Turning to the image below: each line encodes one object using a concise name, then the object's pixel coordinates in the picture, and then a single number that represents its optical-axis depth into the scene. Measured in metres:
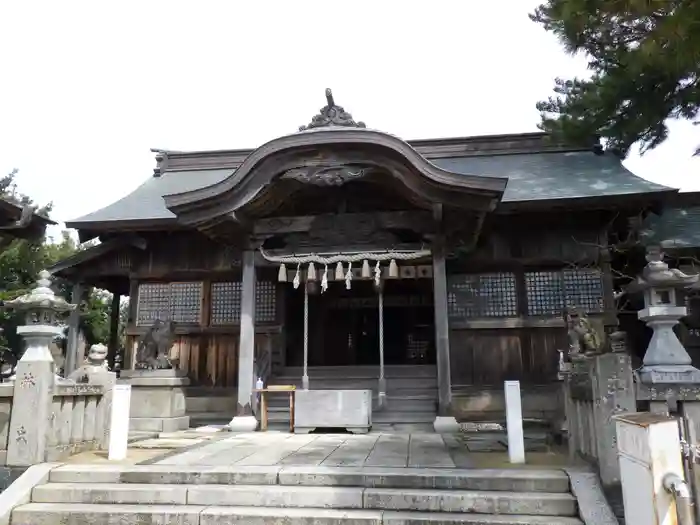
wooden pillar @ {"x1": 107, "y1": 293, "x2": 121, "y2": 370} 14.41
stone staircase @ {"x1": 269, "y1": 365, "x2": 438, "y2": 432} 9.86
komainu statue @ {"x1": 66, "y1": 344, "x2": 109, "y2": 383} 7.05
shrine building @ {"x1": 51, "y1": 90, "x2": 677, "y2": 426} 9.73
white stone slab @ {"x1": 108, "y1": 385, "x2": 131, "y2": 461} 6.21
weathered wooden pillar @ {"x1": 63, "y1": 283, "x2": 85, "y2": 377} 12.45
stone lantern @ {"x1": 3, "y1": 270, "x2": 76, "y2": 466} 5.88
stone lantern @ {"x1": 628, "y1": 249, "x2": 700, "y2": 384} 5.13
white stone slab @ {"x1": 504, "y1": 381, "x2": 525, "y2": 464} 5.86
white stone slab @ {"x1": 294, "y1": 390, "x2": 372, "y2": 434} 9.10
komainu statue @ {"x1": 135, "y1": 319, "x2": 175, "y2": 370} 10.79
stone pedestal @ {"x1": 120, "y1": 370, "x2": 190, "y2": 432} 10.06
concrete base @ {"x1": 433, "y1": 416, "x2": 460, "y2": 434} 9.08
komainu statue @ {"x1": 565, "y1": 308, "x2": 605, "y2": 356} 8.21
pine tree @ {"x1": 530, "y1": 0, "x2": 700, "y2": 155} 5.48
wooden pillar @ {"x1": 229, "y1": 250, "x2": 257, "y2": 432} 9.65
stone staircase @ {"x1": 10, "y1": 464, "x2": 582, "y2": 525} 4.69
